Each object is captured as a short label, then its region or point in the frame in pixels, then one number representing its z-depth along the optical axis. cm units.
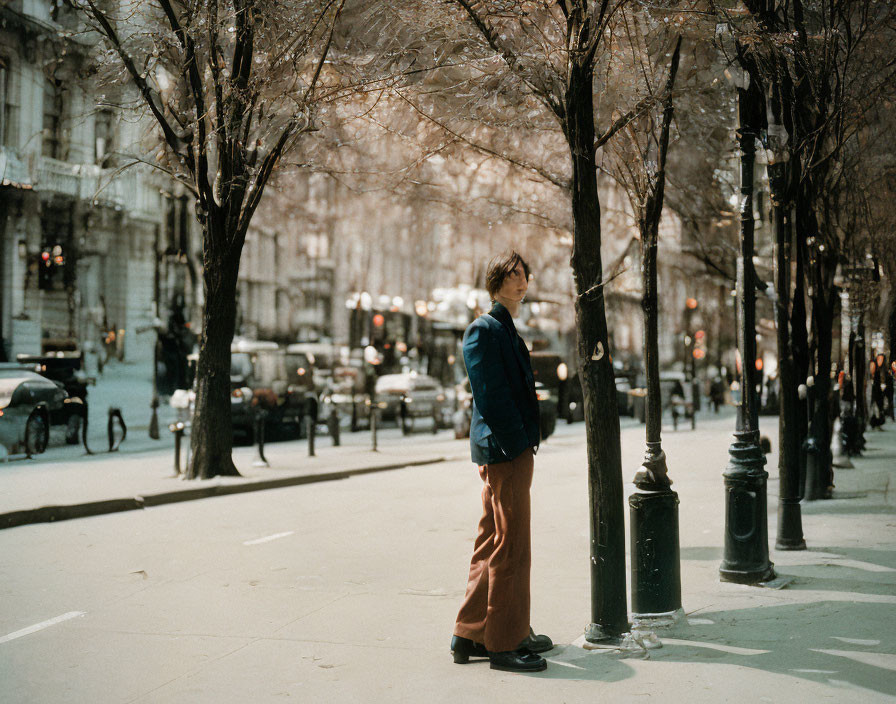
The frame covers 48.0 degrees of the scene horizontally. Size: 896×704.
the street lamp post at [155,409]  2606
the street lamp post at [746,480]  748
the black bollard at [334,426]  2420
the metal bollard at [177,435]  1599
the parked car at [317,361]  2817
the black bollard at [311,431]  2009
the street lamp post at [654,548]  613
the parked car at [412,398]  3250
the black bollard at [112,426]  2150
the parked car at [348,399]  3203
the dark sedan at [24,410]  1888
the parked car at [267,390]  2580
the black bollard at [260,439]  1840
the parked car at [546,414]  2391
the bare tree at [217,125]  1376
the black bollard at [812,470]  1291
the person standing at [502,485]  506
